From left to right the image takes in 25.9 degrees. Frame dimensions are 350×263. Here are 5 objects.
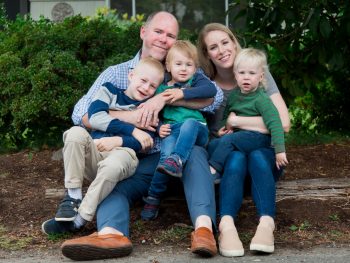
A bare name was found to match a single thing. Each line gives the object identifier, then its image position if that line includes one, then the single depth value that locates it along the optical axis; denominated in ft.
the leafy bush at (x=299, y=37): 21.11
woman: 15.37
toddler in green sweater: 16.51
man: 14.84
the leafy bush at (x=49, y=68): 22.81
